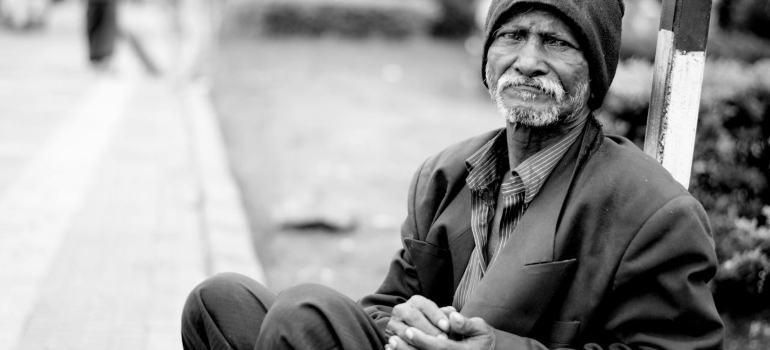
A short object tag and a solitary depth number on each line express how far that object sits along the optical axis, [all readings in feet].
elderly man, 6.95
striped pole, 8.32
